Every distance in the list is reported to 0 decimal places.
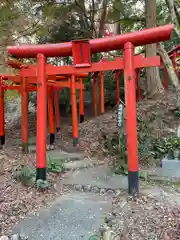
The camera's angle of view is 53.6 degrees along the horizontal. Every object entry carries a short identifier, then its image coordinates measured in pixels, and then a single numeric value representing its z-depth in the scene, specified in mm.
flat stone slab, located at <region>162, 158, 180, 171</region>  3164
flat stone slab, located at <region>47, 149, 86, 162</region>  3729
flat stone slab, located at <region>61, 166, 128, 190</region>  2902
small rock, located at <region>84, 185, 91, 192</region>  2838
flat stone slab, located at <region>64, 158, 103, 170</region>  3436
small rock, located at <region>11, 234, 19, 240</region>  1952
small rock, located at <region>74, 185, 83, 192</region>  2871
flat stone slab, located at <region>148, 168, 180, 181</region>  3076
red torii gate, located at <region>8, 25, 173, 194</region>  2585
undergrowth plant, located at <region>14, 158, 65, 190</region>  2756
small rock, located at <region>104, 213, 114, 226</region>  2126
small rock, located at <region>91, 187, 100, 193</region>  2799
